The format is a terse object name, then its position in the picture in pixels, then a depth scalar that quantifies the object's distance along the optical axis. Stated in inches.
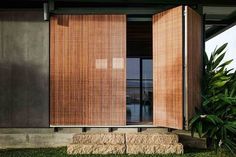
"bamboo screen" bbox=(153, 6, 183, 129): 312.0
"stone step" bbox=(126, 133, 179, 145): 316.5
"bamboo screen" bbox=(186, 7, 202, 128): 309.3
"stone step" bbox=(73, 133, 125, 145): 317.7
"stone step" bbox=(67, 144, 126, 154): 307.1
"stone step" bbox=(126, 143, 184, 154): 310.2
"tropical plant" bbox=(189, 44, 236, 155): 307.0
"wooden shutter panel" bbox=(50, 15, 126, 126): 343.0
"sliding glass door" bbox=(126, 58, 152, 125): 490.6
